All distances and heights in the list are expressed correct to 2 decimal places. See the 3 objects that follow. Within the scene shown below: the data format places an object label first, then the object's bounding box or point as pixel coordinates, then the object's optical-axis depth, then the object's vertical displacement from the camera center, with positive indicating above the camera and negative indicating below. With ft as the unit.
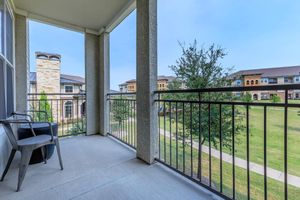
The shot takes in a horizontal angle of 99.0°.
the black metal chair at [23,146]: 4.04 -1.59
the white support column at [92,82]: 9.06 +1.17
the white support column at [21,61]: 7.22 +2.15
